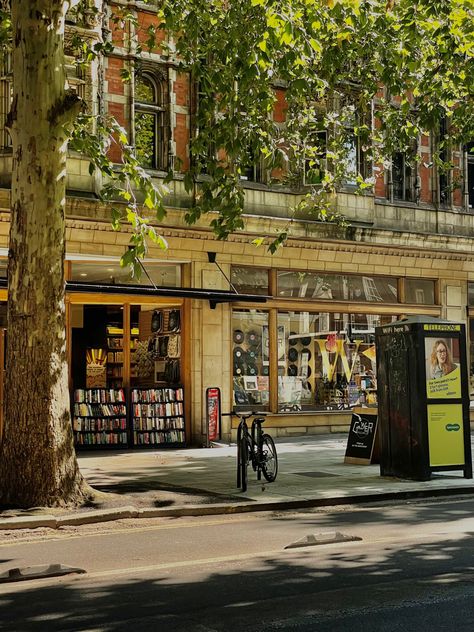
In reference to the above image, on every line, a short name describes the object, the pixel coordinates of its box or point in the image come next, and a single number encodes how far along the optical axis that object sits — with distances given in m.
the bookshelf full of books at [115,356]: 20.17
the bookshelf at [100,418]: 19.28
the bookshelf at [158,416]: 19.89
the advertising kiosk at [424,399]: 13.95
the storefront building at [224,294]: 19.52
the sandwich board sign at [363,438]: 16.27
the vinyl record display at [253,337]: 21.95
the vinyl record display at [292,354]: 22.73
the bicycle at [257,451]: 13.08
